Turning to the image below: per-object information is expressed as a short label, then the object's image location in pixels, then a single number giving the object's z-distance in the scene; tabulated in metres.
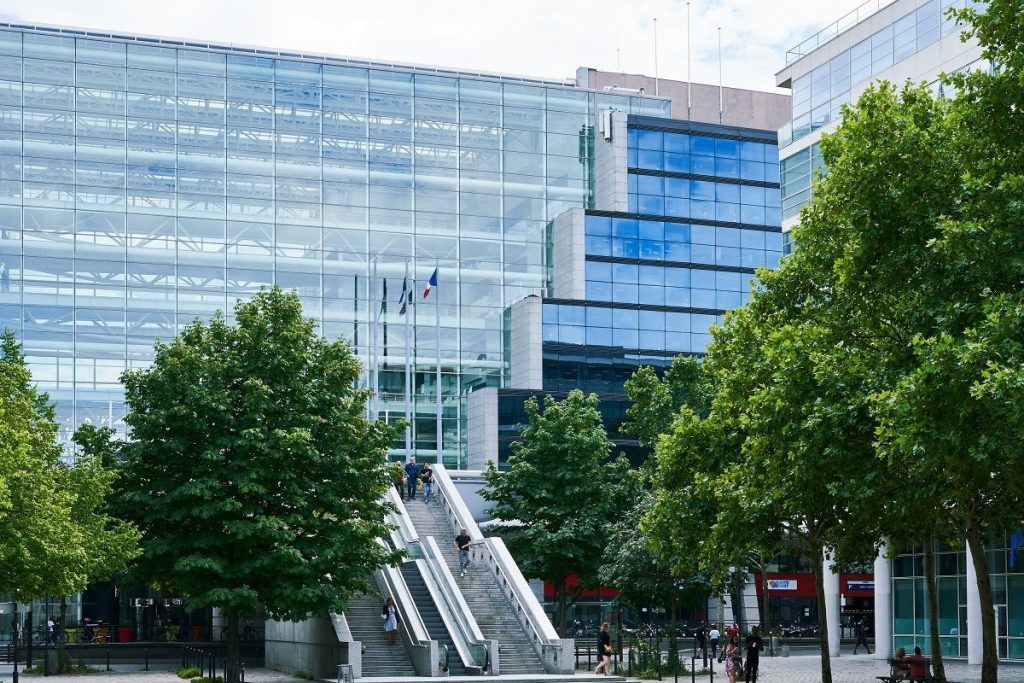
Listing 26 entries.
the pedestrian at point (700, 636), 54.97
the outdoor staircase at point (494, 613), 40.69
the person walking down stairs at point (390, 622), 39.97
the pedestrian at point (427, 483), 51.56
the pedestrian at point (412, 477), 51.31
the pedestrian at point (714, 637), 55.25
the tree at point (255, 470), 35.88
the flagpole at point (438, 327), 73.57
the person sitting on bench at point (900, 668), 34.03
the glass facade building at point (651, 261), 84.50
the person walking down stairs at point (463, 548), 45.59
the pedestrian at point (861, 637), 58.48
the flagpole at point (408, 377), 72.31
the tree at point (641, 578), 47.50
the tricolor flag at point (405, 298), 72.19
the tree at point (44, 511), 32.12
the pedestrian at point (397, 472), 39.19
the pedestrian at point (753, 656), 37.38
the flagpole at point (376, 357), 72.12
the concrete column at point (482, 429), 82.62
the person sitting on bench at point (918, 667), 33.59
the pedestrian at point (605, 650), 42.56
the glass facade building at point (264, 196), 79.25
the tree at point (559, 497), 52.59
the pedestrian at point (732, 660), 39.03
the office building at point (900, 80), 46.75
